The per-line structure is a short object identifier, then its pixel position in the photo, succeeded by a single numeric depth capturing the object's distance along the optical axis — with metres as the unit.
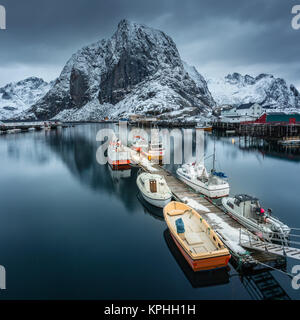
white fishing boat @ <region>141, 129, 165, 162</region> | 40.41
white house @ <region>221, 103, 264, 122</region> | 106.03
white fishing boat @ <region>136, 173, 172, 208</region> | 21.09
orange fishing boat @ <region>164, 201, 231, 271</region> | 12.29
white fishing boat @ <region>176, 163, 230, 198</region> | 22.38
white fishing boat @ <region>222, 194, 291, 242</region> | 14.27
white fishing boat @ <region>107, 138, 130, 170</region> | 37.28
